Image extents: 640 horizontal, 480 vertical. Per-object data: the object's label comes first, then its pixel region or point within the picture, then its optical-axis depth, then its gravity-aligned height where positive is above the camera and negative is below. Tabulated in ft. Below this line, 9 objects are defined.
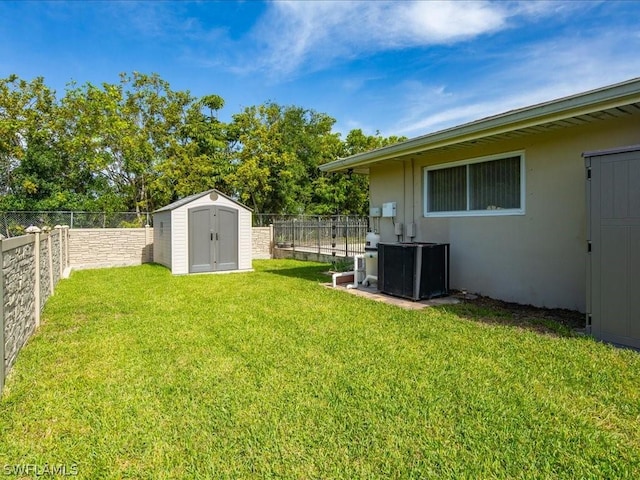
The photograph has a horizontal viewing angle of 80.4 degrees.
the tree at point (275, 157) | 67.72 +14.25
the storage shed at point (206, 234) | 33.40 -0.16
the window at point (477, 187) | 19.75 +2.58
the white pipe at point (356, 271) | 25.18 -2.63
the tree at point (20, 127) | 51.98 +14.88
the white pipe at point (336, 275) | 25.52 -2.96
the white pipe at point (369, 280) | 24.75 -3.15
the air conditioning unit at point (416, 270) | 20.33 -2.10
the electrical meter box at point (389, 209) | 26.48 +1.62
